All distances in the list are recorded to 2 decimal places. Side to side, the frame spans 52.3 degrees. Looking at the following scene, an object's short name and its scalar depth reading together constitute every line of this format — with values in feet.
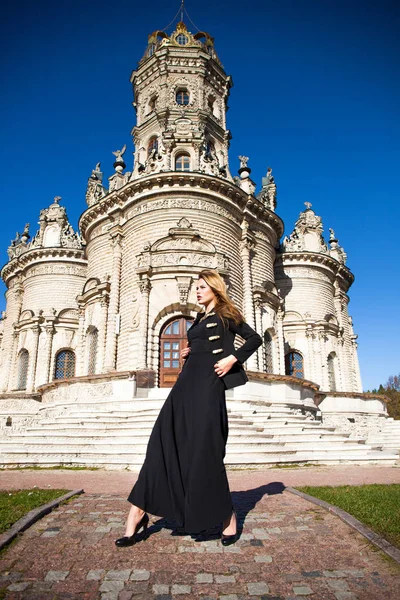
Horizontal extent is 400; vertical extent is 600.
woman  12.21
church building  68.85
